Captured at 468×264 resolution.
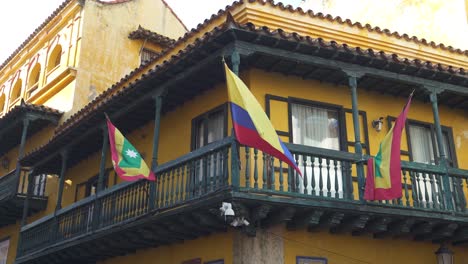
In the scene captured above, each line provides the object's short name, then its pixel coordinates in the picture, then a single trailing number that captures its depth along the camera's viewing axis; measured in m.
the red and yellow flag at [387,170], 9.85
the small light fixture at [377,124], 12.33
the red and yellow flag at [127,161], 10.61
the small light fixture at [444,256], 11.35
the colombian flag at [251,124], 8.98
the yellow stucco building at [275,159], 10.14
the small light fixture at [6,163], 21.72
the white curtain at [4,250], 20.03
